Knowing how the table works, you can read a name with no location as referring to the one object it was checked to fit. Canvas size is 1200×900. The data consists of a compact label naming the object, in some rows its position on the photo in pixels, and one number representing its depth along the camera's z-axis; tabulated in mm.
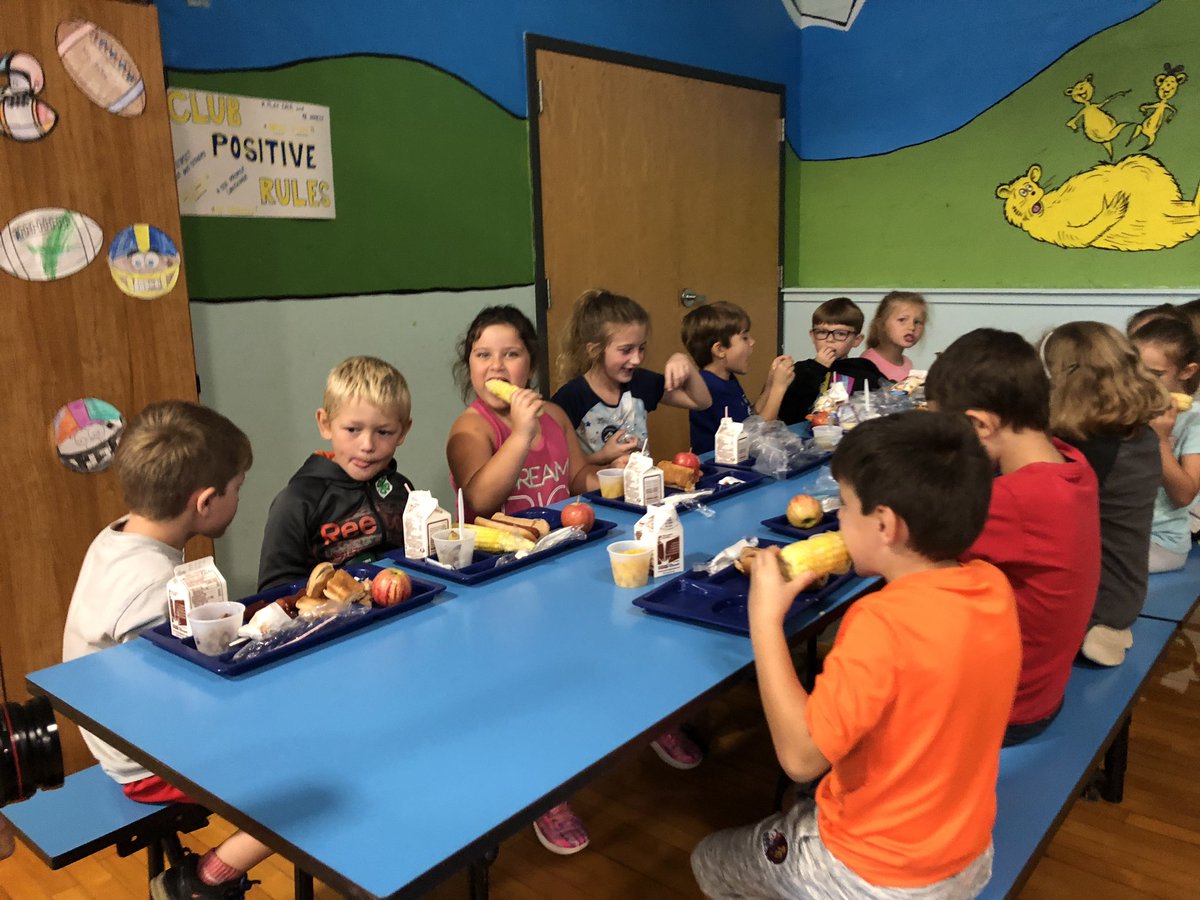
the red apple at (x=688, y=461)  2557
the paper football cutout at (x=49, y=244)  2402
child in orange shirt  1200
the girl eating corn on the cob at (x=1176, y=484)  2621
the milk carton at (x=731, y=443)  2785
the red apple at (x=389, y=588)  1686
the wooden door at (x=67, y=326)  2438
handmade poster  3098
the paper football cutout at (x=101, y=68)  2443
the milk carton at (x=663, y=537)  1838
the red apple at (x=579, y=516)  2121
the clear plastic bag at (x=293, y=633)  1475
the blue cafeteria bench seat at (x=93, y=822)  1568
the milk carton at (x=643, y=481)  2354
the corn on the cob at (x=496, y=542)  1988
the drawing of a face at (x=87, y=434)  2547
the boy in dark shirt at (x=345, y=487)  2064
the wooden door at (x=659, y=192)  4402
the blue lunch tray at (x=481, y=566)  1854
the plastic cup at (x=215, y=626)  1464
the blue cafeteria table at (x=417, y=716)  1030
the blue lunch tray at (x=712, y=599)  1590
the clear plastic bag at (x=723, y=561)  1826
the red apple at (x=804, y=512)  2117
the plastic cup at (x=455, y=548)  1878
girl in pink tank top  2387
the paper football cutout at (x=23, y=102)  2355
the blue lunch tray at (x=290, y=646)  1448
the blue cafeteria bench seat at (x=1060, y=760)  1488
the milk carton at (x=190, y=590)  1530
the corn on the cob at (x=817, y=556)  1571
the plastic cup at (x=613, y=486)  2445
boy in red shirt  1680
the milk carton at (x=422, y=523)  1954
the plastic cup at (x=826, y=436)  2990
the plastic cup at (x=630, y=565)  1777
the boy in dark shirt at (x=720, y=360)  3533
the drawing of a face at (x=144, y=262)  2607
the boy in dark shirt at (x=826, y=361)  3889
